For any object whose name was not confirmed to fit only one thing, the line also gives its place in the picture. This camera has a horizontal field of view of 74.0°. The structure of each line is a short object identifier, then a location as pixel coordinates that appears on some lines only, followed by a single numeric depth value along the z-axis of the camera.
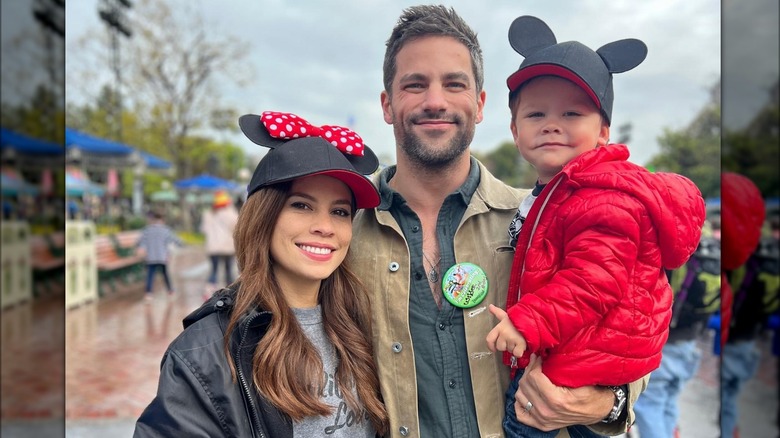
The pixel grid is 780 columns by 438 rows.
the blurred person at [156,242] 10.02
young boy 1.41
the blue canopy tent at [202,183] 18.92
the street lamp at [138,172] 14.06
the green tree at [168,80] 14.04
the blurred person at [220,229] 10.15
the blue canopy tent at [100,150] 12.08
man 1.69
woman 1.37
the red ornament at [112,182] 19.98
